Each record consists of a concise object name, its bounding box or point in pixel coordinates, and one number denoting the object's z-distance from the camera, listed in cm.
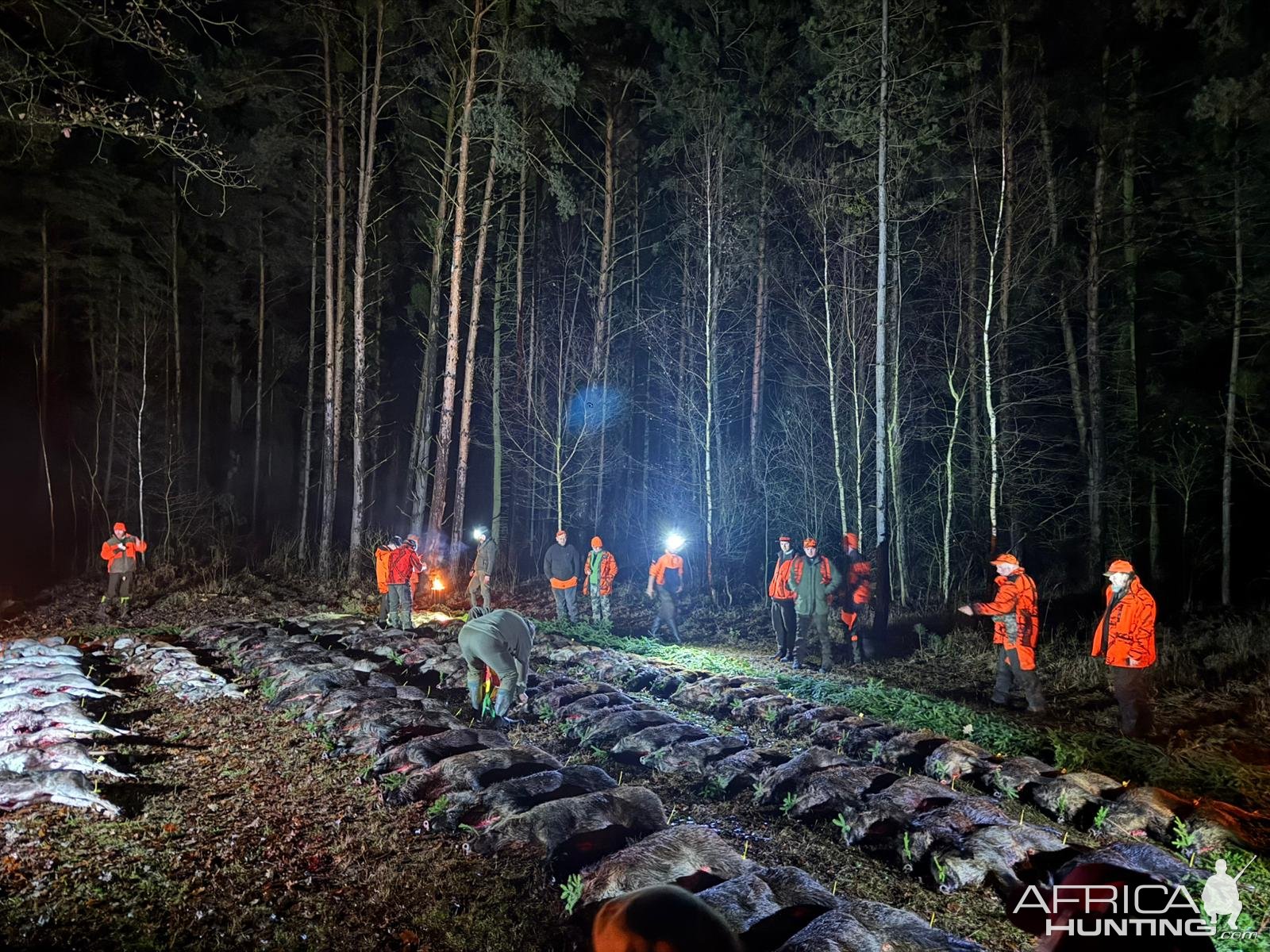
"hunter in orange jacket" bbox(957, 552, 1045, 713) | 918
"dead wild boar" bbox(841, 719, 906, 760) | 748
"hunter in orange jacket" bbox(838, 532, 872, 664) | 1281
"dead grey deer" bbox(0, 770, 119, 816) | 518
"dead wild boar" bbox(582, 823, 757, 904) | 430
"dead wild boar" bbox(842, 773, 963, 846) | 550
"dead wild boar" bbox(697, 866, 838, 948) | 391
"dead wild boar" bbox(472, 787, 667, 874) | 488
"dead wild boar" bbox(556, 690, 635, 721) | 841
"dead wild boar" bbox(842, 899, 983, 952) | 367
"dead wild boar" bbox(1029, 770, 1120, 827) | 585
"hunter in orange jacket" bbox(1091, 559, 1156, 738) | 773
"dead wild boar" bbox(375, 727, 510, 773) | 643
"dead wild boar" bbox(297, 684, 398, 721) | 784
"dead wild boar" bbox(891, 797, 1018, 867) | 511
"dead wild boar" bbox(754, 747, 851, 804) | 623
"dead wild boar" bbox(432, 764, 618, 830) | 539
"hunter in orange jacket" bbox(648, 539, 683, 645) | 1484
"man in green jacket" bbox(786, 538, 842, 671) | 1221
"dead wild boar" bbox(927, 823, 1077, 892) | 475
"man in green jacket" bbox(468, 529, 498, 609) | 1473
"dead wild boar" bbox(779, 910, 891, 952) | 362
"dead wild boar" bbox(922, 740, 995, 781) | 671
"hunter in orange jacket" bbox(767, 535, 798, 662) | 1265
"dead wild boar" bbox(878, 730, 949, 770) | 717
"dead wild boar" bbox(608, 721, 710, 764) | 729
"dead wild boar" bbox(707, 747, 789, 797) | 655
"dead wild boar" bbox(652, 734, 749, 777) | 696
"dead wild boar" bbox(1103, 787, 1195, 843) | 543
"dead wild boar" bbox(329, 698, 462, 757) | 699
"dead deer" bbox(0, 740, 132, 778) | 564
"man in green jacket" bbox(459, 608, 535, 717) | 805
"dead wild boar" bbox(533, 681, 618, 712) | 889
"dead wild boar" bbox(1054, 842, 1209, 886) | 441
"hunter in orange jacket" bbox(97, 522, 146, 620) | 1476
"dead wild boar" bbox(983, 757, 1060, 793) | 636
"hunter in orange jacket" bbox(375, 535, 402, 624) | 1390
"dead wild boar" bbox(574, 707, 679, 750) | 770
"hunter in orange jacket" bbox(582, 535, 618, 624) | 1597
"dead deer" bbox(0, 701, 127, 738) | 638
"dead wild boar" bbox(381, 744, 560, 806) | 587
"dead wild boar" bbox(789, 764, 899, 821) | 587
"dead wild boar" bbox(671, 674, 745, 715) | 940
